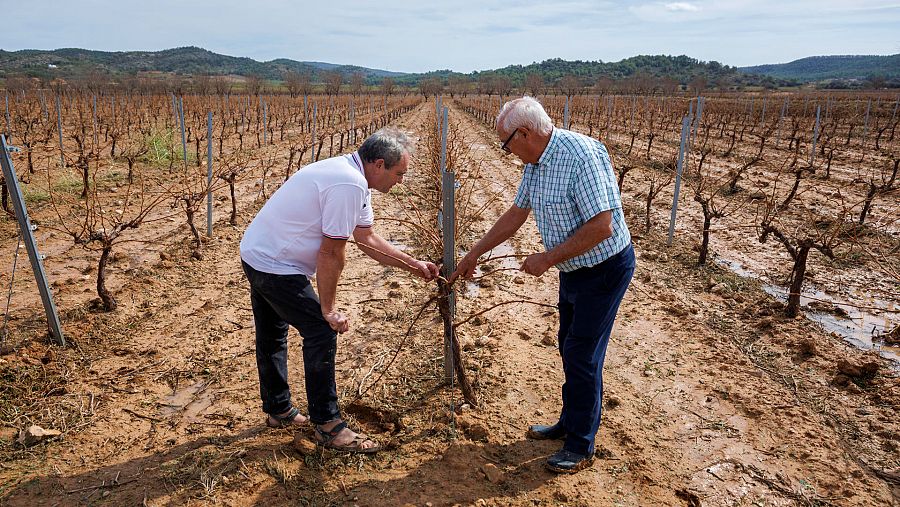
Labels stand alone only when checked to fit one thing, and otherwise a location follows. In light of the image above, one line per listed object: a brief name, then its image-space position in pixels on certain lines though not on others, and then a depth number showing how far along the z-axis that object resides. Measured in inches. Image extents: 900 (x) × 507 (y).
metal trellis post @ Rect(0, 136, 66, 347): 127.9
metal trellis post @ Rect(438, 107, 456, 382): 107.1
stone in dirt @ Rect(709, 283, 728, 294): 191.2
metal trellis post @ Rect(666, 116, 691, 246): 236.2
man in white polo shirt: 84.1
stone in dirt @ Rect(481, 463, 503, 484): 94.1
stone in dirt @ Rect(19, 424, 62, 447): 101.3
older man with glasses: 81.8
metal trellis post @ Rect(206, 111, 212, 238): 237.8
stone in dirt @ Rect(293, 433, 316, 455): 99.9
